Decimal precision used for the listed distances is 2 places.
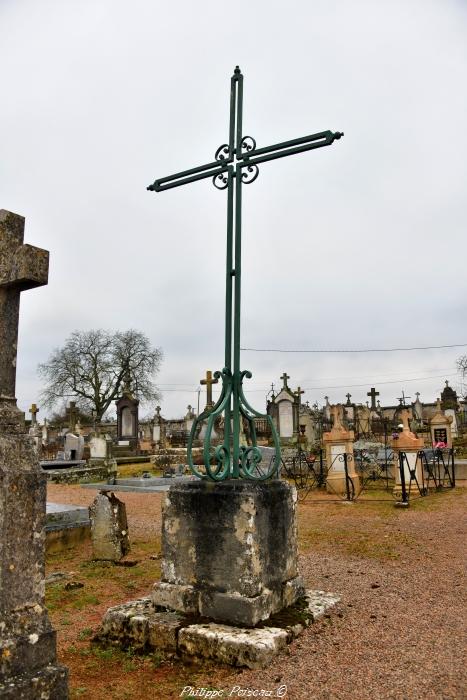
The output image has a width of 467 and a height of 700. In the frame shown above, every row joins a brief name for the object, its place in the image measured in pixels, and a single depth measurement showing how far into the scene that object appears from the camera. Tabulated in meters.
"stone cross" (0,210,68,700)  2.50
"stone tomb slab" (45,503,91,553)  7.93
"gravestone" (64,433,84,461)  26.48
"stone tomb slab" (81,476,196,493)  16.73
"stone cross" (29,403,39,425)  38.12
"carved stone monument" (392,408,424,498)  13.70
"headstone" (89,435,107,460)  24.08
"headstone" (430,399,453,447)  22.70
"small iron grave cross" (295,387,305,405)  29.70
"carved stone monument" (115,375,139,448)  32.50
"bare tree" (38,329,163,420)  41.94
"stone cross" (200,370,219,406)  24.25
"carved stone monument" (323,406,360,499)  14.88
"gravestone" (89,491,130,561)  7.16
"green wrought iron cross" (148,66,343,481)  4.17
